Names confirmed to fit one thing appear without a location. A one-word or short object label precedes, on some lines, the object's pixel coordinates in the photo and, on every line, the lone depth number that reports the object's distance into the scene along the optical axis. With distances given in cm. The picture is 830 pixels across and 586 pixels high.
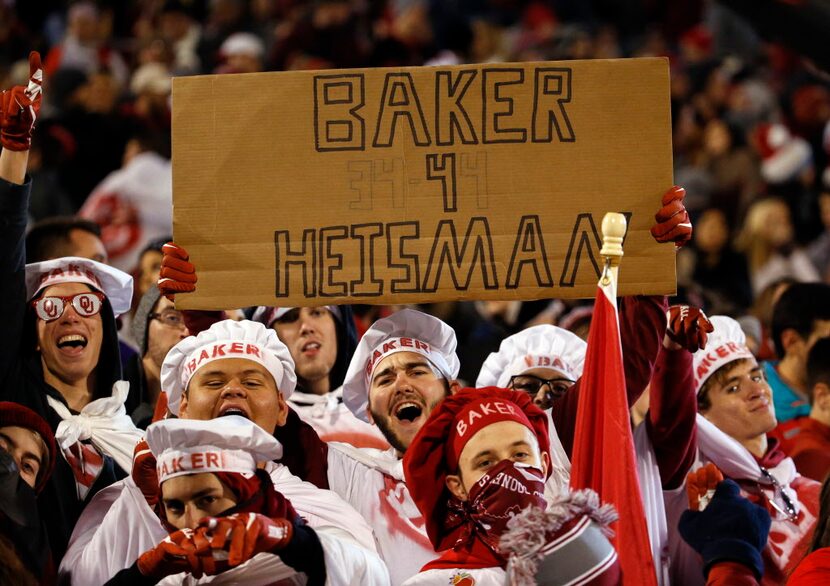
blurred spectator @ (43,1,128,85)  2308
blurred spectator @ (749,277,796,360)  1469
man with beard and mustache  966
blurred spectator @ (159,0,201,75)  2386
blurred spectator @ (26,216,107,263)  1203
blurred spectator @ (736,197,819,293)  2011
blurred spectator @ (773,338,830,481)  1180
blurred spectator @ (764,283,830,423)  1318
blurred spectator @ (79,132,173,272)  1719
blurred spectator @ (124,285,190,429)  1114
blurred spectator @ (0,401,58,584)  834
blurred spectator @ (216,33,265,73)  2147
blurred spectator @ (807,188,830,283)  2075
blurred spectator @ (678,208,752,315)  1962
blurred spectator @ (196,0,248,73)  2377
